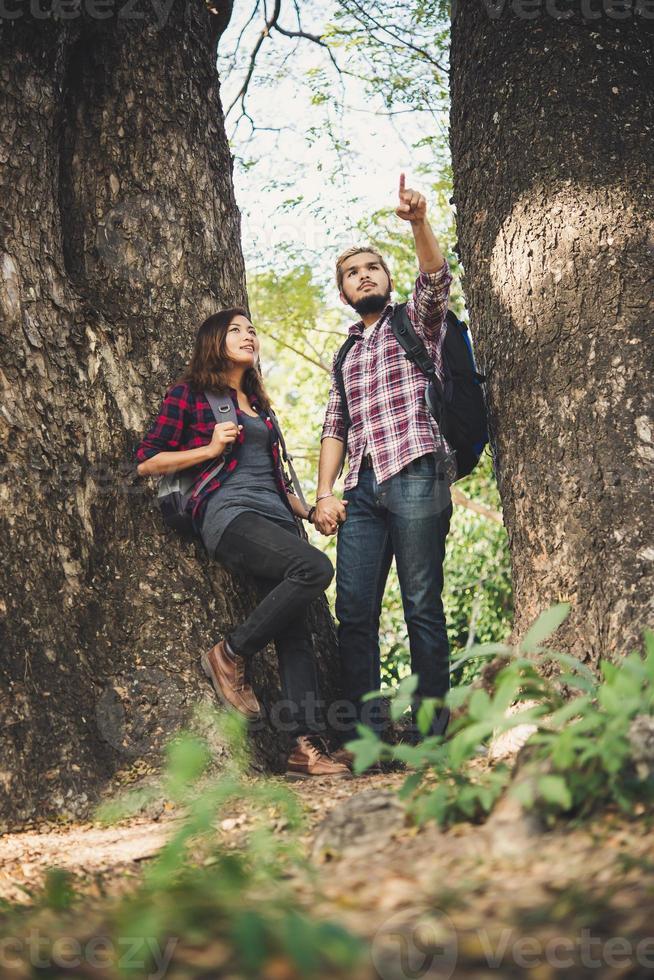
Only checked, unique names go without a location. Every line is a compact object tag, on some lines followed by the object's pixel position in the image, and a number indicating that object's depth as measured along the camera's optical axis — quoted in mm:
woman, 3729
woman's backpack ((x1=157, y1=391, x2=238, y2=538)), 3916
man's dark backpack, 4035
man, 3994
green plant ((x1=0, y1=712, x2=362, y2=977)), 1331
